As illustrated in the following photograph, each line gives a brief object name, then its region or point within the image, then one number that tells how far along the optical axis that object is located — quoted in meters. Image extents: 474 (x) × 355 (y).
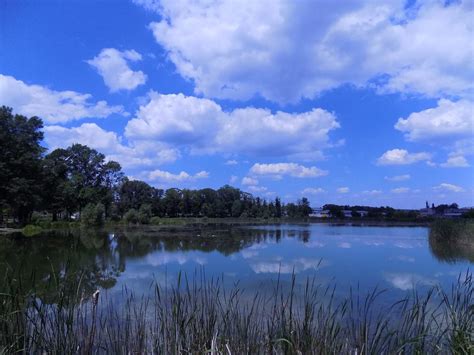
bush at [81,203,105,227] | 51.10
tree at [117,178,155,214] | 78.08
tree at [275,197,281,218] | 101.50
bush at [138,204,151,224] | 59.68
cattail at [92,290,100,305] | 4.11
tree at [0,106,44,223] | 38.16
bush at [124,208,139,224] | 58.66
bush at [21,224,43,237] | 33.34
